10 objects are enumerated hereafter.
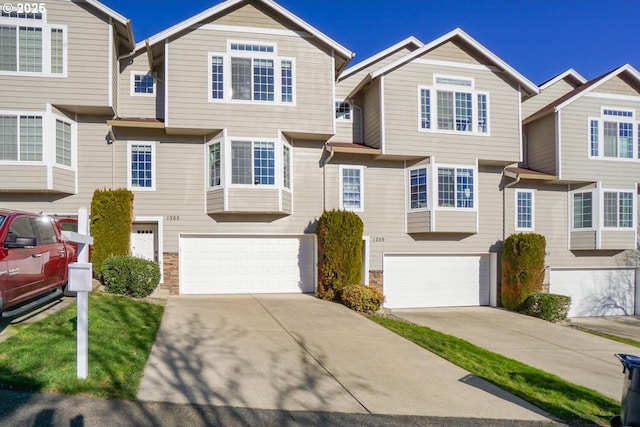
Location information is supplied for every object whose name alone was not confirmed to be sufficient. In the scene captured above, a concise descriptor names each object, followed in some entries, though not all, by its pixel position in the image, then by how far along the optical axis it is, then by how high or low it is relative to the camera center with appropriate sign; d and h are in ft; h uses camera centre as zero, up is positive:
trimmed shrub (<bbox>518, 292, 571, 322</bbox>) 53.78 -11.16
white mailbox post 19.49 -3.18
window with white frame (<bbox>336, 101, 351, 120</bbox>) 59.72 +13.35
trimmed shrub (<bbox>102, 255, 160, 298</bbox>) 41.50 -5.75
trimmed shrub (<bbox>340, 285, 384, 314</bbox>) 45.21 -8.56
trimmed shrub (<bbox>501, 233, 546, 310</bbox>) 55.83 -6.61
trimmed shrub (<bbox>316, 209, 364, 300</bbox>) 49.06 -4.43
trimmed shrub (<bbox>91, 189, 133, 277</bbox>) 45.39 -1.17
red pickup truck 23.35 -2.68
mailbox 19.45 -2.72
